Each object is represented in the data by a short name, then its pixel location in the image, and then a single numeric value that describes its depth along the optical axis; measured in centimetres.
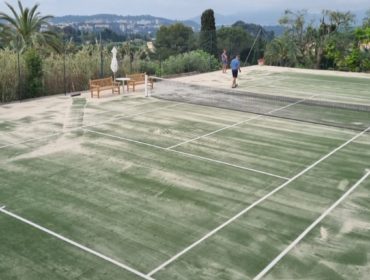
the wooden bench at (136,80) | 2161
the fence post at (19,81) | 1919
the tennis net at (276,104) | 1694
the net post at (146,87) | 2028
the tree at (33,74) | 1936
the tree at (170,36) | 4875
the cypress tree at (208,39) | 3278
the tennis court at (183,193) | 727
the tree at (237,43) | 3494
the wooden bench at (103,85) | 1992
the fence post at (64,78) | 2091
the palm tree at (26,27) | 2903
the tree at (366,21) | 3265
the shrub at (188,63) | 2798
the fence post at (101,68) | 2302
